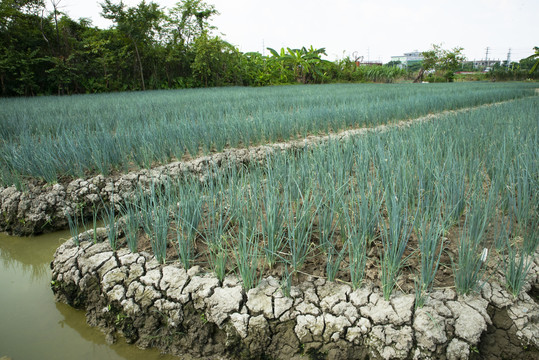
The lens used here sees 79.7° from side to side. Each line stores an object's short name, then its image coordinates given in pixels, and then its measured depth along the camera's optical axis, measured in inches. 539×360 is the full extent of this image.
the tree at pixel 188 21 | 662.5
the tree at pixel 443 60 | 1016.2
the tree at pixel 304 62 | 768.3
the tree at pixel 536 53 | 872.0
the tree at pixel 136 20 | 536.4
